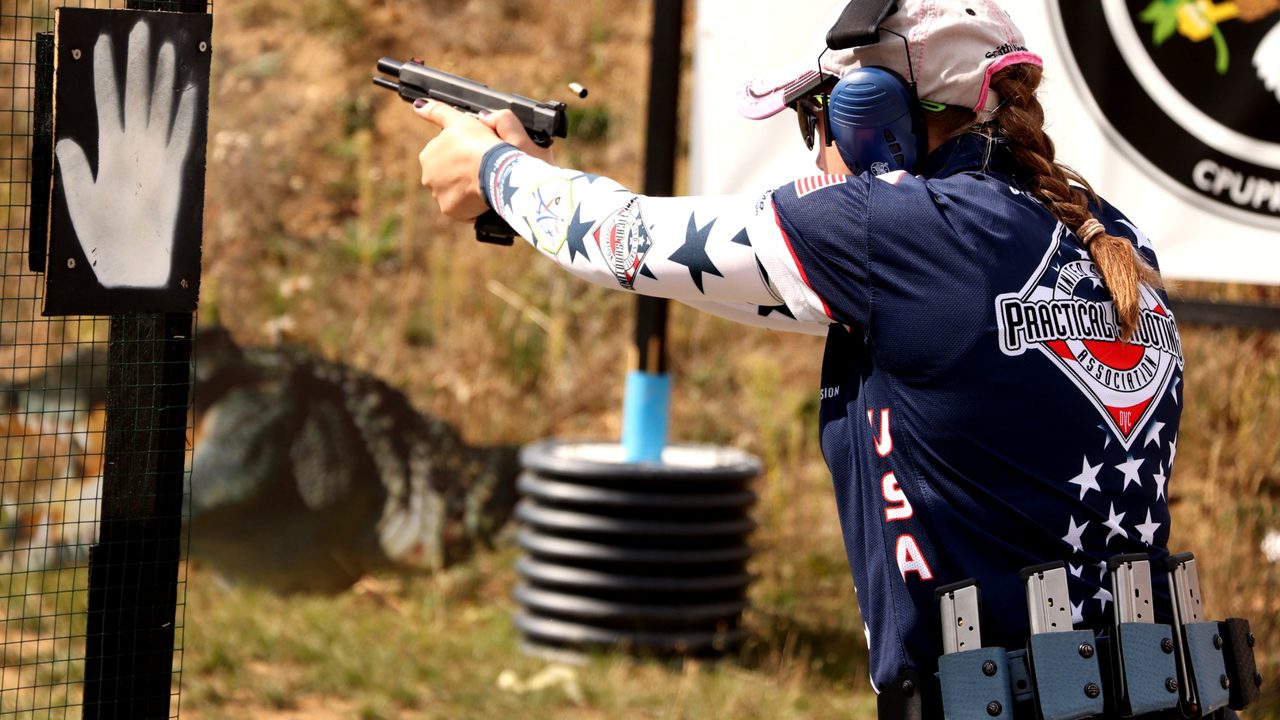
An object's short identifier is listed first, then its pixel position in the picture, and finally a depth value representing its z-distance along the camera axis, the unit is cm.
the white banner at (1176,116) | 935
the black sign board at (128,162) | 475
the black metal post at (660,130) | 1059
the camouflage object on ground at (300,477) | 1232
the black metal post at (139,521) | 492
